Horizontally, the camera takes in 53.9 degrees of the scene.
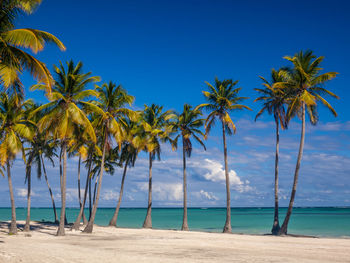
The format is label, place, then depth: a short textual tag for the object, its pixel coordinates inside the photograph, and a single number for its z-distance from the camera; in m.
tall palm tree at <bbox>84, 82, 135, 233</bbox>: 27.41
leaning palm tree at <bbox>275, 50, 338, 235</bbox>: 26.44
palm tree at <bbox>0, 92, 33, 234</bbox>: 23.16
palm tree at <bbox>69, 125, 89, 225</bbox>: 25.87
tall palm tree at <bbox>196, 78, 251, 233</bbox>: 31.73
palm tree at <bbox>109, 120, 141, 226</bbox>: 35.28
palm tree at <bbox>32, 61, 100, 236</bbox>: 22.95
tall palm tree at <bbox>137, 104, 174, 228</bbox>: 34.75
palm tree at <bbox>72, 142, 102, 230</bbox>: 30.22
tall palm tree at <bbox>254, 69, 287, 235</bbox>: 29.64
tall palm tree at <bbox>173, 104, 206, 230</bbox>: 34.87
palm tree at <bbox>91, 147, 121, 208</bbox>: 38.98
